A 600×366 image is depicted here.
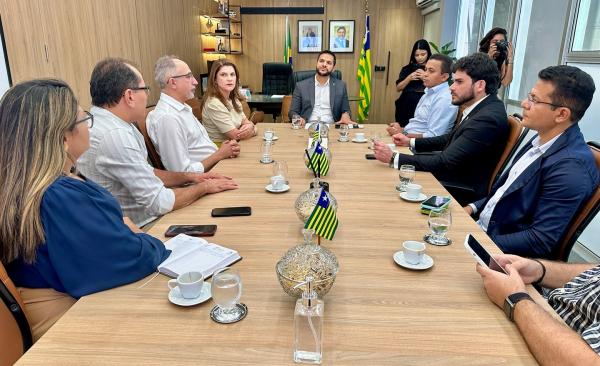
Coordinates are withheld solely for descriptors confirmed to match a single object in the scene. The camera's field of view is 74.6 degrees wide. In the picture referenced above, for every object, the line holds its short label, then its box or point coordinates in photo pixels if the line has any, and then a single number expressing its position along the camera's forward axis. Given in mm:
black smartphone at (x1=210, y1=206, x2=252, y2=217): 1668
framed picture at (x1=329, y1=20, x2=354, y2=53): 8320
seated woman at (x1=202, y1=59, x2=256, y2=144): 3422
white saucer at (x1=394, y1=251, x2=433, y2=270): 1232
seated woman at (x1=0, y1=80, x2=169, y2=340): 1069
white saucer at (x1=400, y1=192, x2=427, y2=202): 1833
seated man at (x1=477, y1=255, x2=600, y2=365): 833
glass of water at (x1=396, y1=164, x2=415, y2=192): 1990
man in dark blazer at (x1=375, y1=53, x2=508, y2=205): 2441
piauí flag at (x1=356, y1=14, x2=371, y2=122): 7496
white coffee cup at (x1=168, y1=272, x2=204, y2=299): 1048
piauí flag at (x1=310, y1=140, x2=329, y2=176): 2041
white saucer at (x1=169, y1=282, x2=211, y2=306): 1042
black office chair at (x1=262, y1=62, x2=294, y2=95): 6957
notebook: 1213
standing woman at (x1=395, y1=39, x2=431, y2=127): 5723
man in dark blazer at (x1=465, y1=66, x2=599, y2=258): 1542
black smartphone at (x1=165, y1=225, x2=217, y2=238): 1476
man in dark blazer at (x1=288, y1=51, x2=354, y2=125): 4566
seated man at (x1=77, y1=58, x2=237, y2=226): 1833
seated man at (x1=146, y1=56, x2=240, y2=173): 2510
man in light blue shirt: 3520
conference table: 871
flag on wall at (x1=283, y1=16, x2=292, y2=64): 8180
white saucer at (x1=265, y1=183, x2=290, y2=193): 1955
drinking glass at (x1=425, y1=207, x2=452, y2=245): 1398
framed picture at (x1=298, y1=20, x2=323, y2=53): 8375
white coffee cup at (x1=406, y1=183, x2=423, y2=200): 1854
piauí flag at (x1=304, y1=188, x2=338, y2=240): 1171
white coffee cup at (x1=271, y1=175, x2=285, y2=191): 1988
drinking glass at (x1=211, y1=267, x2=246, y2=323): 975
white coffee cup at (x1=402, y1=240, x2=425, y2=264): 1238
